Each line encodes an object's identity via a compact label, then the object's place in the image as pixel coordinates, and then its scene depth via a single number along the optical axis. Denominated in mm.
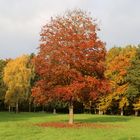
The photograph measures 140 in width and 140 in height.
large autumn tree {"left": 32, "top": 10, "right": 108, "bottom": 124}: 24825
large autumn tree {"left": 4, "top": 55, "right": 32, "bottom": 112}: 56344
